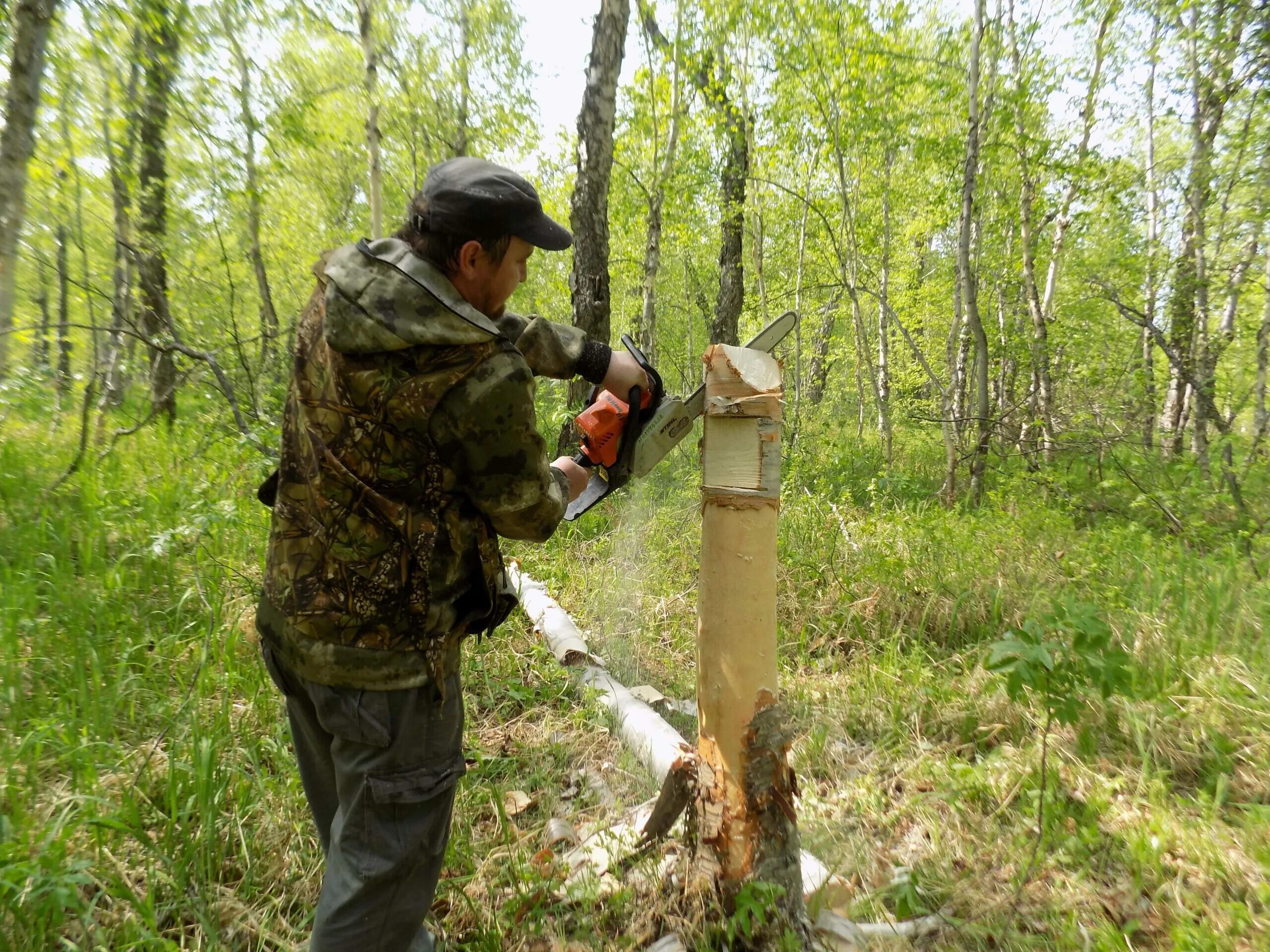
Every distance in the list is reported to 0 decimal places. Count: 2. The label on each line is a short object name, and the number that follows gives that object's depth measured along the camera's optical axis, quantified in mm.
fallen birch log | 1775
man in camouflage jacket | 1268
